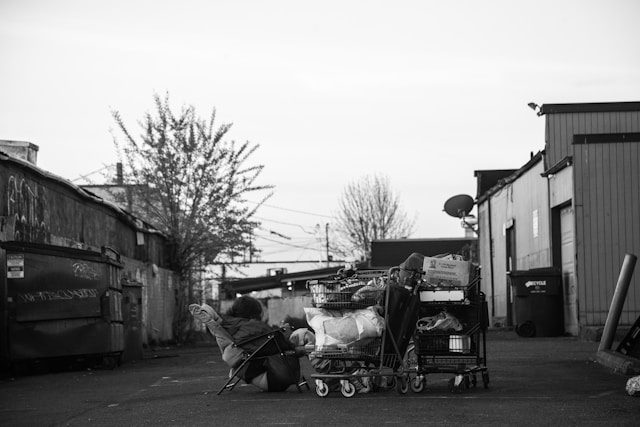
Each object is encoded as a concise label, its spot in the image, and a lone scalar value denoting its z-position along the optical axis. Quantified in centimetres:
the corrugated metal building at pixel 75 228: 1838
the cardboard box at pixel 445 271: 1173
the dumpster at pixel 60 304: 1568
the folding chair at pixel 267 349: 1175
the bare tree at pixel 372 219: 6925
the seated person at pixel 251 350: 1183
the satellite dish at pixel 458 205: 3700
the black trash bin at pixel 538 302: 2464
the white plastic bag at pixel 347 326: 1116
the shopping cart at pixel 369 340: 1116
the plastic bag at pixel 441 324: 1173
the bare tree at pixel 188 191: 3409
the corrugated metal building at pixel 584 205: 2297
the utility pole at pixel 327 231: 8088
